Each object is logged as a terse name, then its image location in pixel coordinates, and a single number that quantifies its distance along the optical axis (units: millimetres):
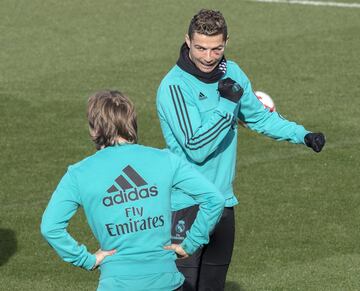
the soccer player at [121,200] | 12652
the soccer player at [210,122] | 15203
